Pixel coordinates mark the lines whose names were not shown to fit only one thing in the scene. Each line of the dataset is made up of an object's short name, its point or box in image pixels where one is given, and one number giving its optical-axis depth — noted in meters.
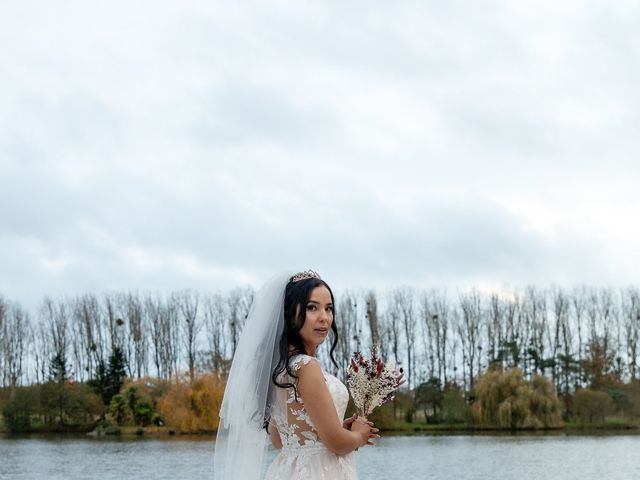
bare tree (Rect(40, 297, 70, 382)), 59.25
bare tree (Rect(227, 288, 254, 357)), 57.97
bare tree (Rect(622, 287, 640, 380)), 56.28
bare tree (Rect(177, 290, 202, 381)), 57.84
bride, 3.69
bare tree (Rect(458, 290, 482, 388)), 56.09
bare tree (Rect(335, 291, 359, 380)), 55.97
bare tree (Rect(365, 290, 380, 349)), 56.06
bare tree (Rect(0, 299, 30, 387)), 58.69
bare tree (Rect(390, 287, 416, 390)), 57.34
